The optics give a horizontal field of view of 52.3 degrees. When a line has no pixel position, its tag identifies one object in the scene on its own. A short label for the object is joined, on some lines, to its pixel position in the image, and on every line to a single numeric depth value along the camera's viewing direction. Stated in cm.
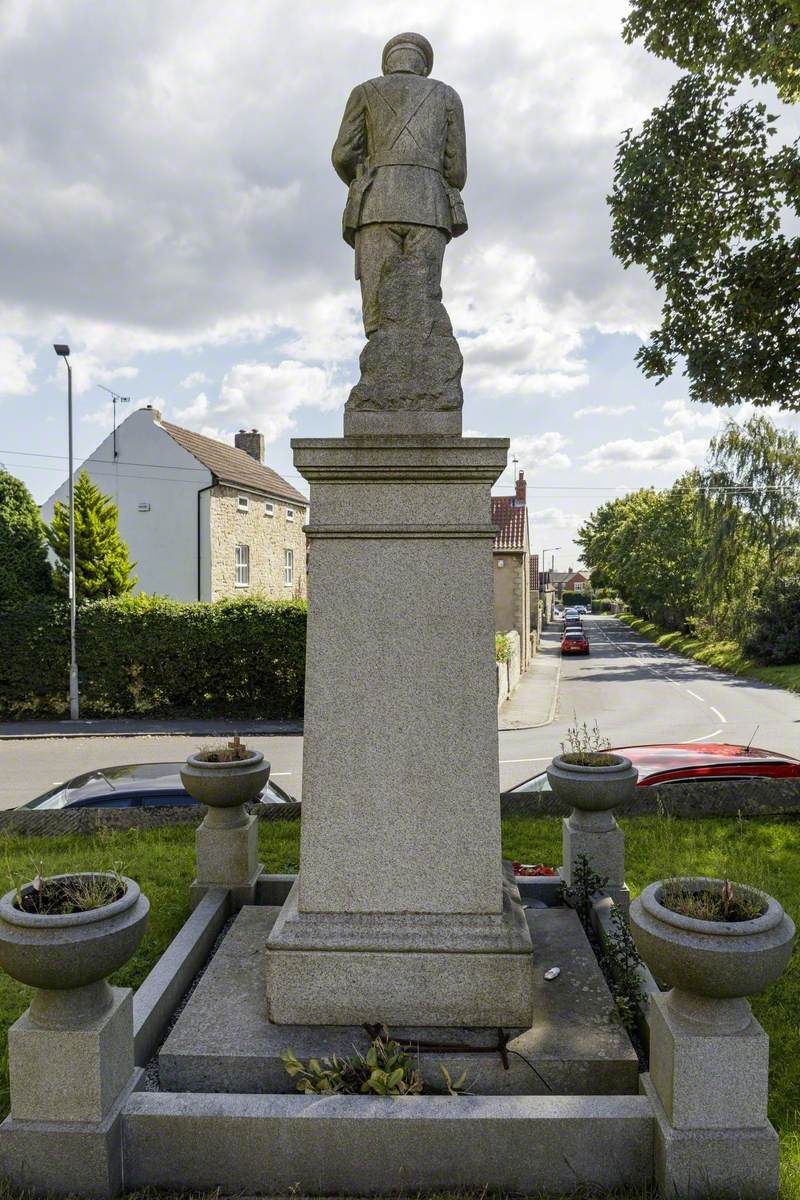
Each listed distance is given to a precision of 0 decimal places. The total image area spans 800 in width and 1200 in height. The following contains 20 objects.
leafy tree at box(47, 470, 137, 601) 2406
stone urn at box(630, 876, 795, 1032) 316
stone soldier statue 468
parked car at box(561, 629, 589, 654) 4675
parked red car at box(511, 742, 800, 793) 863
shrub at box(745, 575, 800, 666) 3344
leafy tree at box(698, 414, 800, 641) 3628
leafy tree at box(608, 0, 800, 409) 1032
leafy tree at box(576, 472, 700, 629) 4972
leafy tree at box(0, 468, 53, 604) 2312
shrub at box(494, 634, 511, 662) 2534
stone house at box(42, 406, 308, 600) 3028
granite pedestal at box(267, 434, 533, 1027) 441
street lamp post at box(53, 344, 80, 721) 2182
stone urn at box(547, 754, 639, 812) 585
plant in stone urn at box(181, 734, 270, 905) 606
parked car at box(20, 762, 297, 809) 857
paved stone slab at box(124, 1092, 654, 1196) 351
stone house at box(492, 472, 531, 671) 3750
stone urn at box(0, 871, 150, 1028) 325
